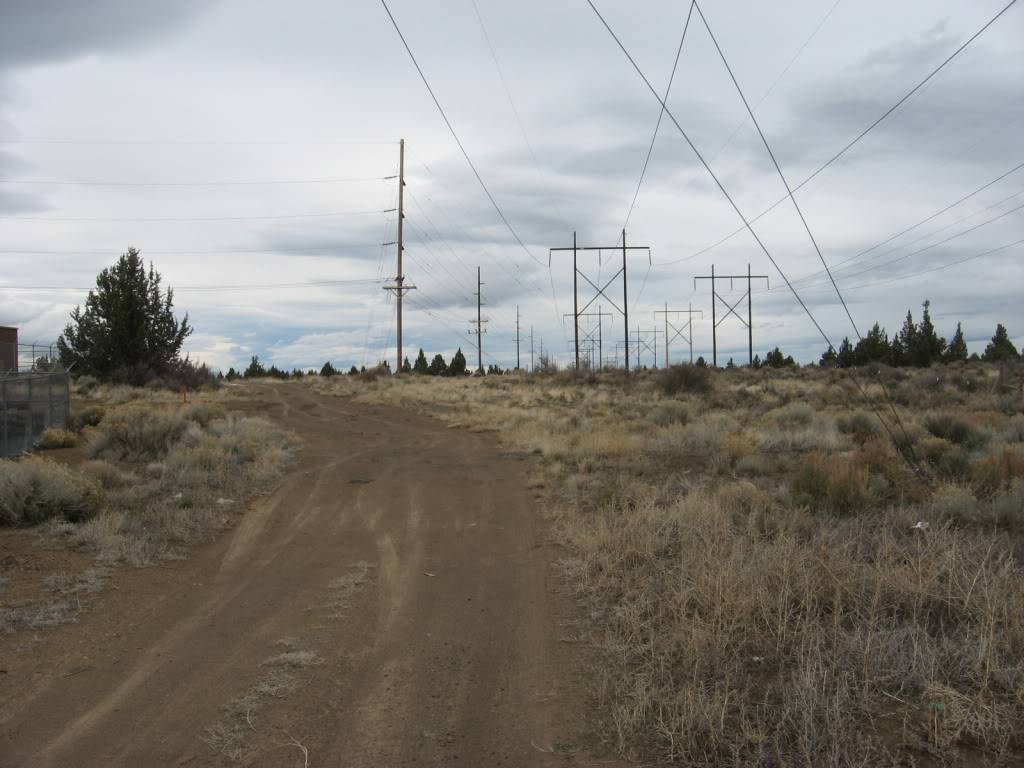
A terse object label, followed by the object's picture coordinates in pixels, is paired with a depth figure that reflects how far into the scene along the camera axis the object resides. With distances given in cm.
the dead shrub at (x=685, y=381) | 3931
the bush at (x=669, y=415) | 2477
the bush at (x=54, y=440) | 2094
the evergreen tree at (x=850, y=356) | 6441
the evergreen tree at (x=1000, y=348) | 6875
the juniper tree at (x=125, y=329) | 4472
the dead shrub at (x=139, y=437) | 1866
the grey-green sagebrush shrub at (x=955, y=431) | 1717
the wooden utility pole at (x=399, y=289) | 5581
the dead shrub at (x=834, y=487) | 1110
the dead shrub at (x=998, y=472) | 1183
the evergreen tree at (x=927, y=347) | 6347
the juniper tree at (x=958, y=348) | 7438
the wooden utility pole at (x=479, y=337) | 7844
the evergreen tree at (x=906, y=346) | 6500
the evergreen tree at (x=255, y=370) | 9318
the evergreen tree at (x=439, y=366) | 8792
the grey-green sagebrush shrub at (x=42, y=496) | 1118
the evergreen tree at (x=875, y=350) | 6568
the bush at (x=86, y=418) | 2489
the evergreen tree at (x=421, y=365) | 8969
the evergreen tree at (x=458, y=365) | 8769
